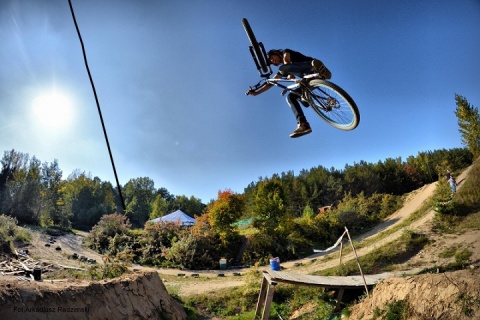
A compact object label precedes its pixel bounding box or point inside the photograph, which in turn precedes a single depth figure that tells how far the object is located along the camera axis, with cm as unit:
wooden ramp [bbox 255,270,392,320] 862
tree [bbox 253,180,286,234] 2344
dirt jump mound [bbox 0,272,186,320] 484
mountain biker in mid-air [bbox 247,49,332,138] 480
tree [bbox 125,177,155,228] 5875
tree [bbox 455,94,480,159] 2802
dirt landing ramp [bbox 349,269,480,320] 545
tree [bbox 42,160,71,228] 3203
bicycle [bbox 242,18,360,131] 451
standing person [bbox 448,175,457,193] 2059
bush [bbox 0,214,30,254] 1455
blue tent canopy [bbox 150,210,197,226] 3158
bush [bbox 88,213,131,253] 2289
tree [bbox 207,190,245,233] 2361
